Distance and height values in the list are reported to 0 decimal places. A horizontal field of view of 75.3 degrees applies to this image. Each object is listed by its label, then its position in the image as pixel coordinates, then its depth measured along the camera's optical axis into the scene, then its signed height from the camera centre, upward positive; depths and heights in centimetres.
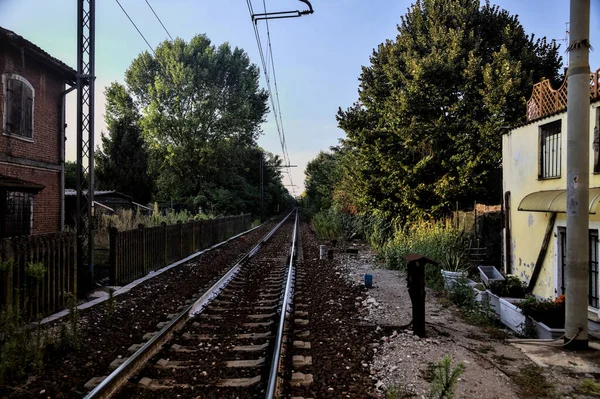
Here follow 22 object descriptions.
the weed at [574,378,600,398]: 381 -189
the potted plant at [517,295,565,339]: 574 -177
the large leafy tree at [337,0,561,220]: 1491 +364
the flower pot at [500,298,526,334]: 638 -201
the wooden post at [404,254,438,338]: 556 -128
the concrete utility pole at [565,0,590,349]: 498 +24
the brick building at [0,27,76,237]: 1145 +209
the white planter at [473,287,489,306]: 761 -192
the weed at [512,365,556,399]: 379 -190
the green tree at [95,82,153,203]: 3178 +307
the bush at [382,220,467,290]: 1016 -134
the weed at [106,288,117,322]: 632 -178
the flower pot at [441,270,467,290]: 834 -169
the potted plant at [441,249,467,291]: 842 -164
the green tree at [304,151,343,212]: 3015 +185
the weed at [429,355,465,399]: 323 -169
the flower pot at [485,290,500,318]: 728 -195
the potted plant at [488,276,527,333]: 654 -193
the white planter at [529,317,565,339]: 557 -193
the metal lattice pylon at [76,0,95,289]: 891 +211
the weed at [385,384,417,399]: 371 -190
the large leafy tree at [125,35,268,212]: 3644 +814
